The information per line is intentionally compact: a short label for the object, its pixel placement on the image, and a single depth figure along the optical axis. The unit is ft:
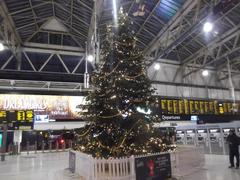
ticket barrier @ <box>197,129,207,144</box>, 44.30
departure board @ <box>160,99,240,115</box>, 60.49
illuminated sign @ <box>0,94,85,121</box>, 59.31
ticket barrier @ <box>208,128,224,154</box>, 40.01
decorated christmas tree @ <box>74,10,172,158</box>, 22.17
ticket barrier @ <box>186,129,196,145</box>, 48.85
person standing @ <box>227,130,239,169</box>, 25.20
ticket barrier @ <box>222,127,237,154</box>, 38.65
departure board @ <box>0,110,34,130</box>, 46.59
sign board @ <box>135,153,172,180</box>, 18.42
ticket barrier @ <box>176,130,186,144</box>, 53.43
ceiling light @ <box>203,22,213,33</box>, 35.67
